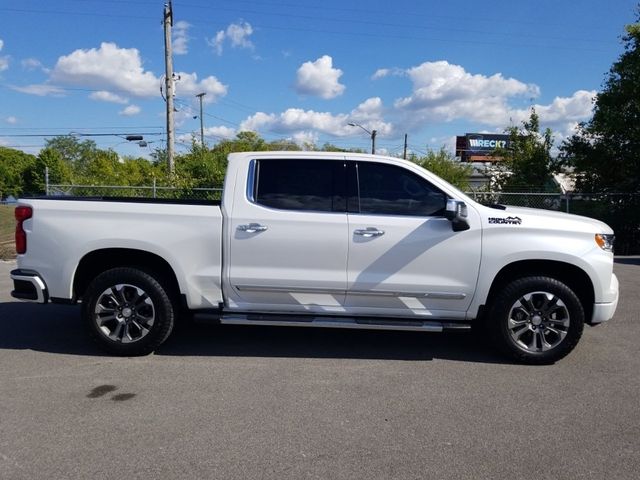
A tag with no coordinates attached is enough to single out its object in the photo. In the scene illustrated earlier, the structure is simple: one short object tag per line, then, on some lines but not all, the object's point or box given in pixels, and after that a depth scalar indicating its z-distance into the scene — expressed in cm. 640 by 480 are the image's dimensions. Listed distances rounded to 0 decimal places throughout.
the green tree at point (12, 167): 8994
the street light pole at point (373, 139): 4650
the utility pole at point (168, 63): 2159
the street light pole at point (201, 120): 5579
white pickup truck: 503
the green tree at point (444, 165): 3591
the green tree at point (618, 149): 1530
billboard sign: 8594
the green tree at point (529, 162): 2368
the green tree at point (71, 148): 9006
